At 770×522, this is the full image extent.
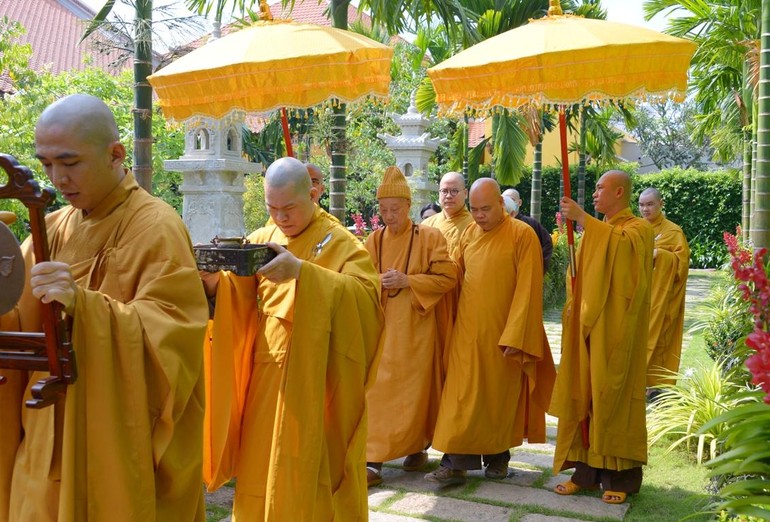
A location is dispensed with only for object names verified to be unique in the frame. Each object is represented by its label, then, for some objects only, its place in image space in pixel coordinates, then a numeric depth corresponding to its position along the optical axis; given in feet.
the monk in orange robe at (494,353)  18.71
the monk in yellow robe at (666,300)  27.43
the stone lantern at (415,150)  39.63
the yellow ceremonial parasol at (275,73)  16.56
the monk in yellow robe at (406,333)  18.93
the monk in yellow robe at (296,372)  12.07
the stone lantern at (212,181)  26.58
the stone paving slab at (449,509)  16.47
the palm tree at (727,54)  39.14
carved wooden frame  7.47
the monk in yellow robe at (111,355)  8.42
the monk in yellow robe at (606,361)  17.40
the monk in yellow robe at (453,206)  21.67
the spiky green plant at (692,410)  20.09
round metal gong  7.57
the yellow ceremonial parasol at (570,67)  16.89
